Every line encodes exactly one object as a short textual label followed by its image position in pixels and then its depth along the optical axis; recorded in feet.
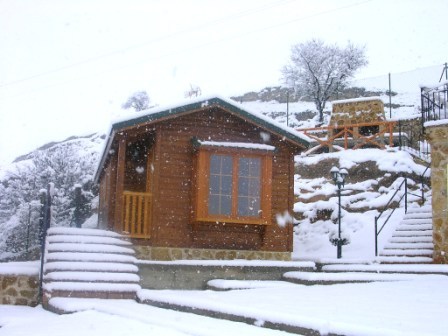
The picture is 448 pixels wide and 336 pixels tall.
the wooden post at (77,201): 59.67
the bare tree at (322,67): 135.85
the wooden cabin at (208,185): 42.37
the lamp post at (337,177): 49.47
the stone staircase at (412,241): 42.98
